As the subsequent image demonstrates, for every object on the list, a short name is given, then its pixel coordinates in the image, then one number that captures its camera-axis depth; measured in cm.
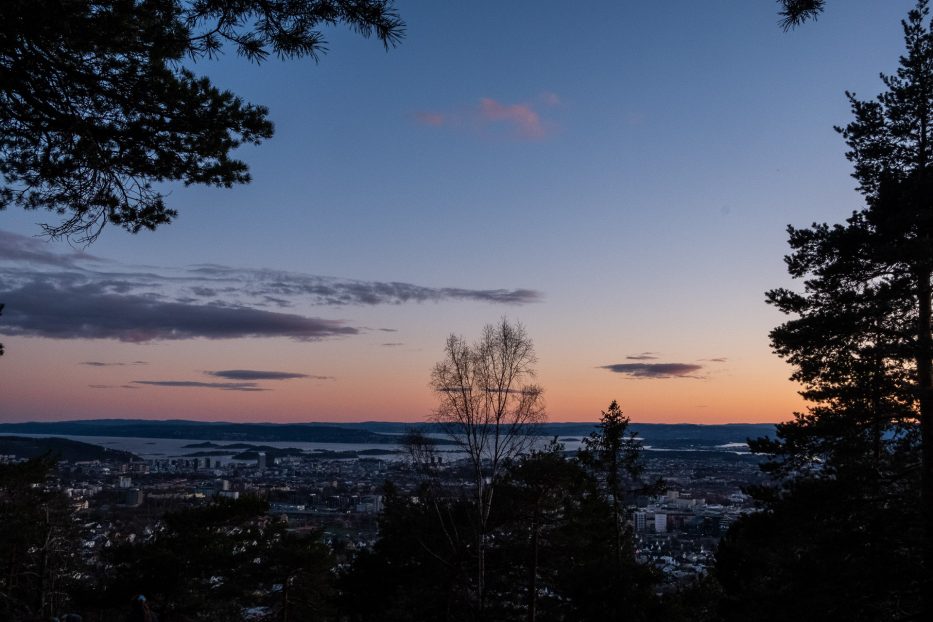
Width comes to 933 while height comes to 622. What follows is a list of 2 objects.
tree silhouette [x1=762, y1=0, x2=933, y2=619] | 993
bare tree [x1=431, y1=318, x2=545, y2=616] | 1795
